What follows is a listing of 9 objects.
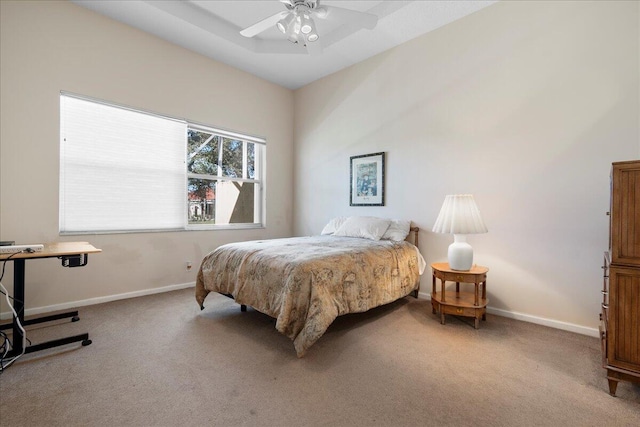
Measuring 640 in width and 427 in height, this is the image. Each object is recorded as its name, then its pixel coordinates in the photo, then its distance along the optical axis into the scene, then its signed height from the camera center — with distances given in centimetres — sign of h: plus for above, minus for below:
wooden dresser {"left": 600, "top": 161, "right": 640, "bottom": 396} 155 -33
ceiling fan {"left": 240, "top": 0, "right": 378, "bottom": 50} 234 +163
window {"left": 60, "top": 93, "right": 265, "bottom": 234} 307 +48
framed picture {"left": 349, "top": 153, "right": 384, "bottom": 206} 388 +46
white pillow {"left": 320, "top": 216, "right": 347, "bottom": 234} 398 -16
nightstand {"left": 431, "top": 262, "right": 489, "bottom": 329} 252 -78
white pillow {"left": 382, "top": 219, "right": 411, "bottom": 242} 330 -20
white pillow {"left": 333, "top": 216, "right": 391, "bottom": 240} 337 -17
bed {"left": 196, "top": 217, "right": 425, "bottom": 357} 208 -53
